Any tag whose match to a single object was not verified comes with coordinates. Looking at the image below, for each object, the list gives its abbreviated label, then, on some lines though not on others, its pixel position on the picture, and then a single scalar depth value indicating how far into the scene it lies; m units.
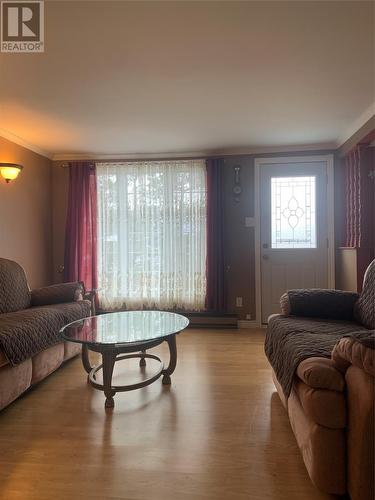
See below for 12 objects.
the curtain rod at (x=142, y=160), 4.13
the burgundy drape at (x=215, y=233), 4.02
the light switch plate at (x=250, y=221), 4.10
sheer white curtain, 4.12
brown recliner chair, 1.17
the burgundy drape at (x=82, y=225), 4.22
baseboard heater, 4.10
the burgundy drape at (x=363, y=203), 3.18
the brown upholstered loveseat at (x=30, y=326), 2.05
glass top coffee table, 2.12
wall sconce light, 3.17
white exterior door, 3.96
